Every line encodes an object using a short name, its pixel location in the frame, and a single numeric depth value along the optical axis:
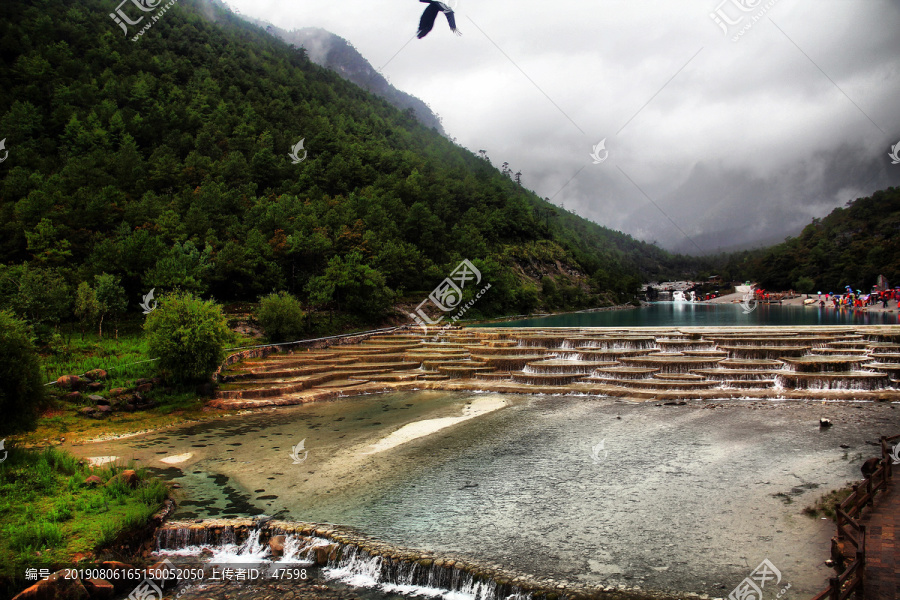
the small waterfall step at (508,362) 31.47
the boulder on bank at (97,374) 24.58
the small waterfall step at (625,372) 27.61
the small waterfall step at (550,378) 27.61
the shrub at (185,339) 25.11
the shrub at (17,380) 15.91
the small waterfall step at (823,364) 25.28
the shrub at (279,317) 38.06
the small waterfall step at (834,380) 23.23
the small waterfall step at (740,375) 25.39
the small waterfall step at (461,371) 30.72
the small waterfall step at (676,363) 28.27
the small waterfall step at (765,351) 29.38
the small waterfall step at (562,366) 29.88
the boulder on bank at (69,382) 23.08
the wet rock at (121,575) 9.98
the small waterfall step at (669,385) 24.86
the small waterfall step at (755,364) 27.38
